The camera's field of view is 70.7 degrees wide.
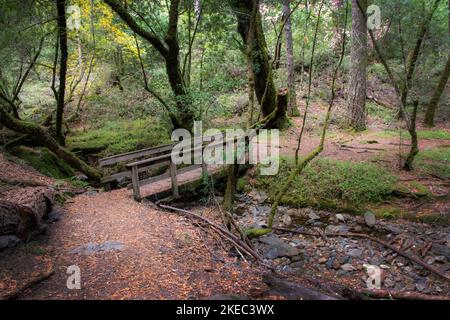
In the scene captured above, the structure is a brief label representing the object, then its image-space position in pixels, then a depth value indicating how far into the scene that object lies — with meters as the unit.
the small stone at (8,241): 4.46
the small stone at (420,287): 5.22
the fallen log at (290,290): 3.78
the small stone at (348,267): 5.84
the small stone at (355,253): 6.23
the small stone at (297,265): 5.99
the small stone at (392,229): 6.70
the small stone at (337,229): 7.10
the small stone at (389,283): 5.38
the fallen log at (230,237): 5.55
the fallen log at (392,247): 5.49
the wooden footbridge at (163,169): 7.64
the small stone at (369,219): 7.10
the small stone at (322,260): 6.13
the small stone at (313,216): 7.70
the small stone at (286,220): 7.59
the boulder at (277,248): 6.30
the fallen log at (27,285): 3.50
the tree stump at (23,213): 4.61
